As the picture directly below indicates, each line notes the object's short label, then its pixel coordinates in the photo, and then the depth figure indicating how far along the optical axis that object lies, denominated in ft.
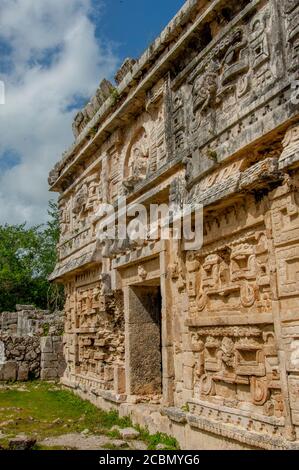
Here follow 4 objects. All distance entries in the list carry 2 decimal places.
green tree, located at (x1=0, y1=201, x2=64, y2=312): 80.12
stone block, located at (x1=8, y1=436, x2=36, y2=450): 18.13
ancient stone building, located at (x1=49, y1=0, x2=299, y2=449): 14.60
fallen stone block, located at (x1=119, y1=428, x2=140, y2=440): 20.89
